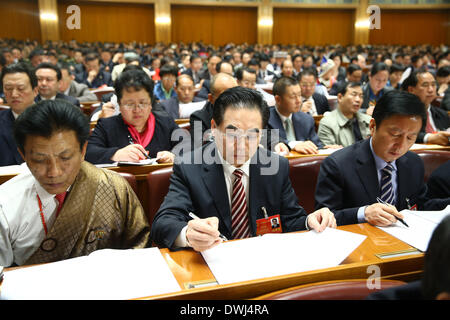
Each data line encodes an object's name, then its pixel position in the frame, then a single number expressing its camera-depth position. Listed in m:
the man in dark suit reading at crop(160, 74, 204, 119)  4.14
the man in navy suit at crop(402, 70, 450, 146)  3.62
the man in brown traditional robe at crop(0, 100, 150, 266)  1.31
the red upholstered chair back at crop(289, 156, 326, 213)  2.19
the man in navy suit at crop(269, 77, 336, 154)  3.30
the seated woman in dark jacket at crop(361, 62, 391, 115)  5.07
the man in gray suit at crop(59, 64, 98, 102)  5.07
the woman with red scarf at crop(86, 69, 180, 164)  2.47
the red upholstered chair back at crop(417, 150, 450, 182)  2.28
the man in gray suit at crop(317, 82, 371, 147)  3.32
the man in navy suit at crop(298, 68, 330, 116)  4.56
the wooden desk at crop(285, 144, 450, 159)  2.61
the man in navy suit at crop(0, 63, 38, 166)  2.71
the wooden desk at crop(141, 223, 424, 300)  1.04
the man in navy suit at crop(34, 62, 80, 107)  3.98
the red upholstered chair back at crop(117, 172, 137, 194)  1.83
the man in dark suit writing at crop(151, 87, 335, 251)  1.53
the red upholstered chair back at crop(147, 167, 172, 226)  1.88
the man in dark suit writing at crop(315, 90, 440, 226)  1.68
